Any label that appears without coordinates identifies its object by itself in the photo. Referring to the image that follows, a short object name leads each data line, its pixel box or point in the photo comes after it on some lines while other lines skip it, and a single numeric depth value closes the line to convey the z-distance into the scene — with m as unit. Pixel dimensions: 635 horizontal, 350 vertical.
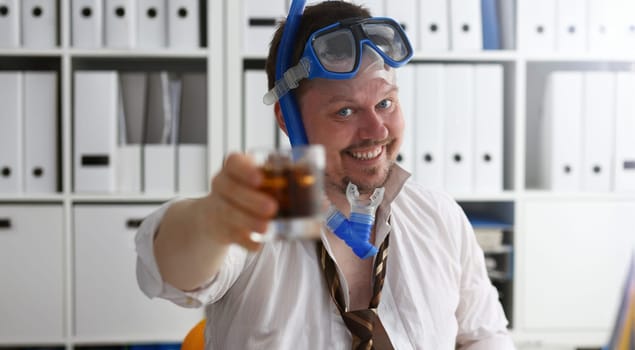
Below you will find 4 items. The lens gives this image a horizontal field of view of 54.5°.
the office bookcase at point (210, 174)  2.15
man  1.09
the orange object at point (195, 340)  1.26
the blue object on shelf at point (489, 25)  2.26
